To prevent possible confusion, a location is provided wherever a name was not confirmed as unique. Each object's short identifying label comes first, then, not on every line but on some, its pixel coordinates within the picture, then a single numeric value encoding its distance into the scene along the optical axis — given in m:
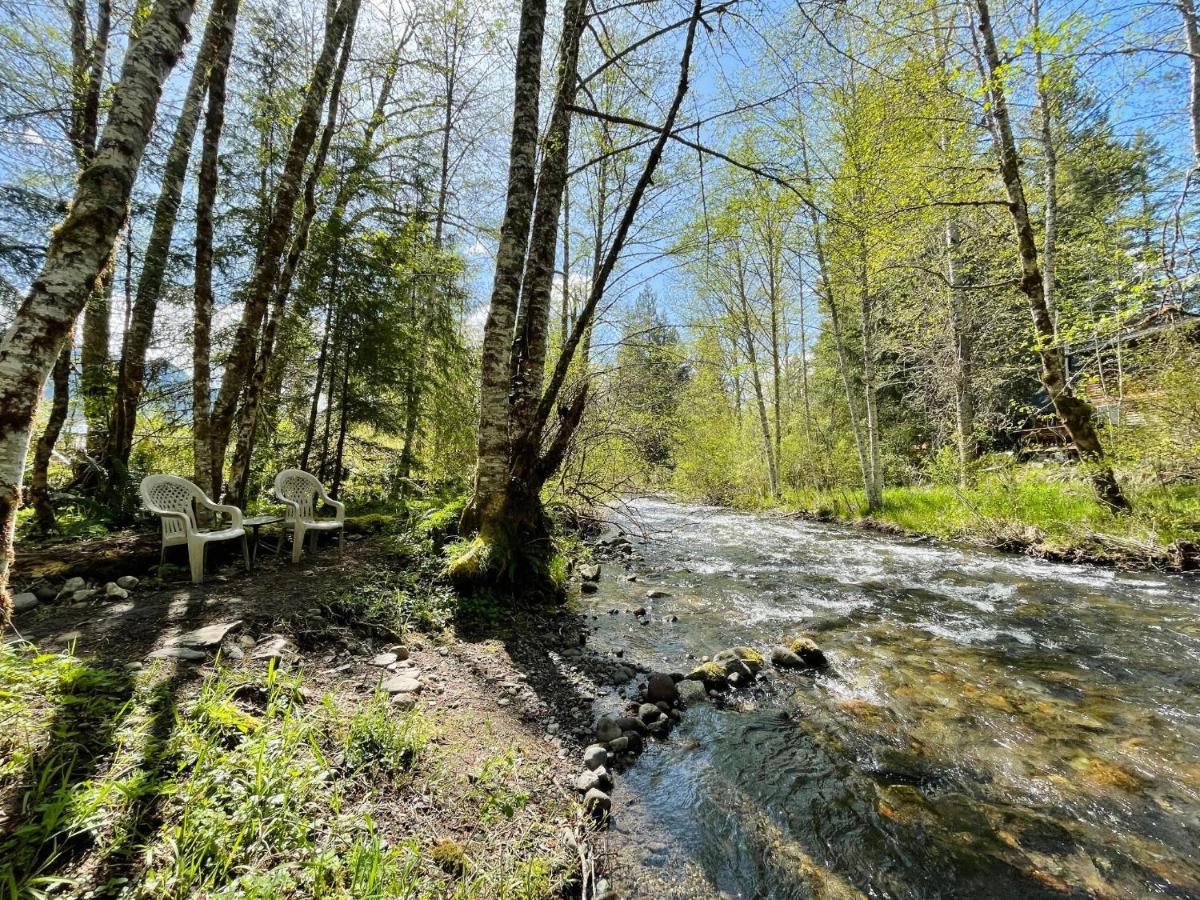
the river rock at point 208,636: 2.91
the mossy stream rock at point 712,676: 3.67
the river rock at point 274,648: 2.95
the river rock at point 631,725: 3.01
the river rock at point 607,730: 2.89
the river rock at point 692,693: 3.48
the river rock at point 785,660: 4.02
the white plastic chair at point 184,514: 4.45
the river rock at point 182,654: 2.64
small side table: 5.20
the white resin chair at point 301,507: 5.57
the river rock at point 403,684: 2.96
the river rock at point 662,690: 3.38
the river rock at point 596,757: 2.62
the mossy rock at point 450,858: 1.72
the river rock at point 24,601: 3.53
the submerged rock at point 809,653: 4.03
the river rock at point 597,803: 2.26
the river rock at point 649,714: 3.14
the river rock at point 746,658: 3.91
